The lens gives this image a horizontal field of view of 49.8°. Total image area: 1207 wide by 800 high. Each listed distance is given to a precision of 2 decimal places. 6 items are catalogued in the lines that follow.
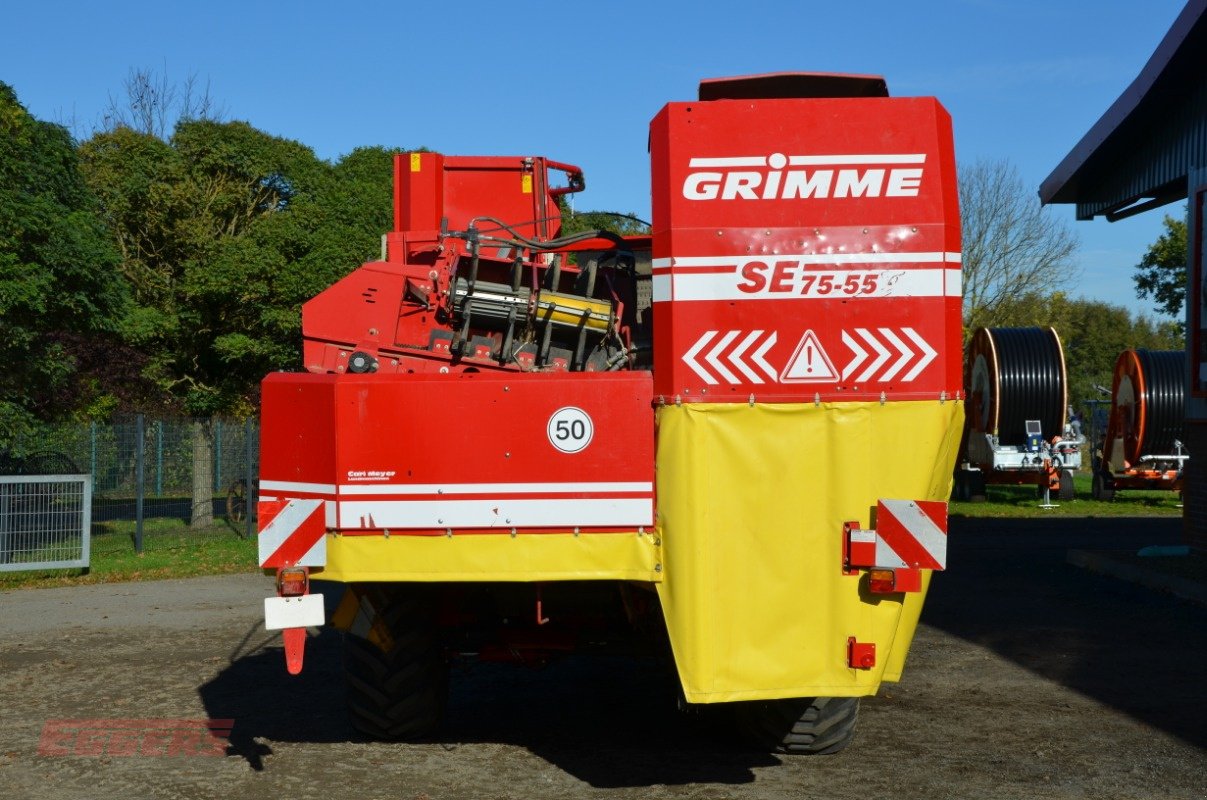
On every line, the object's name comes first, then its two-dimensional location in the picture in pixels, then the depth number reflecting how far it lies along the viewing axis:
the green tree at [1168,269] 38.41
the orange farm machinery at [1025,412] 24.06
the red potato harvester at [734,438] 5.77
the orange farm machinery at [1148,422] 24.17
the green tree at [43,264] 16.05
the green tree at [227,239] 22.88
